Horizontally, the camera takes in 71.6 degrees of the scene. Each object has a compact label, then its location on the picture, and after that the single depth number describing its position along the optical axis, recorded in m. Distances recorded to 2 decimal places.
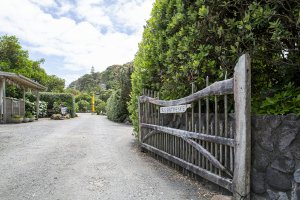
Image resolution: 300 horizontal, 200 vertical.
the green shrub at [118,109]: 15.60
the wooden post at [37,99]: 17.96
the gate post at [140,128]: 5.83
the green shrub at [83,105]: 38.60
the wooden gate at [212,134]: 2.45
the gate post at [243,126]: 2.42
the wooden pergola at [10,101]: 12.87
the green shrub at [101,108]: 33.20
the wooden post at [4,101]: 12.89
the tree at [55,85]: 33.02
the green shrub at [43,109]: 19.95
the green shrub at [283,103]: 2.28
